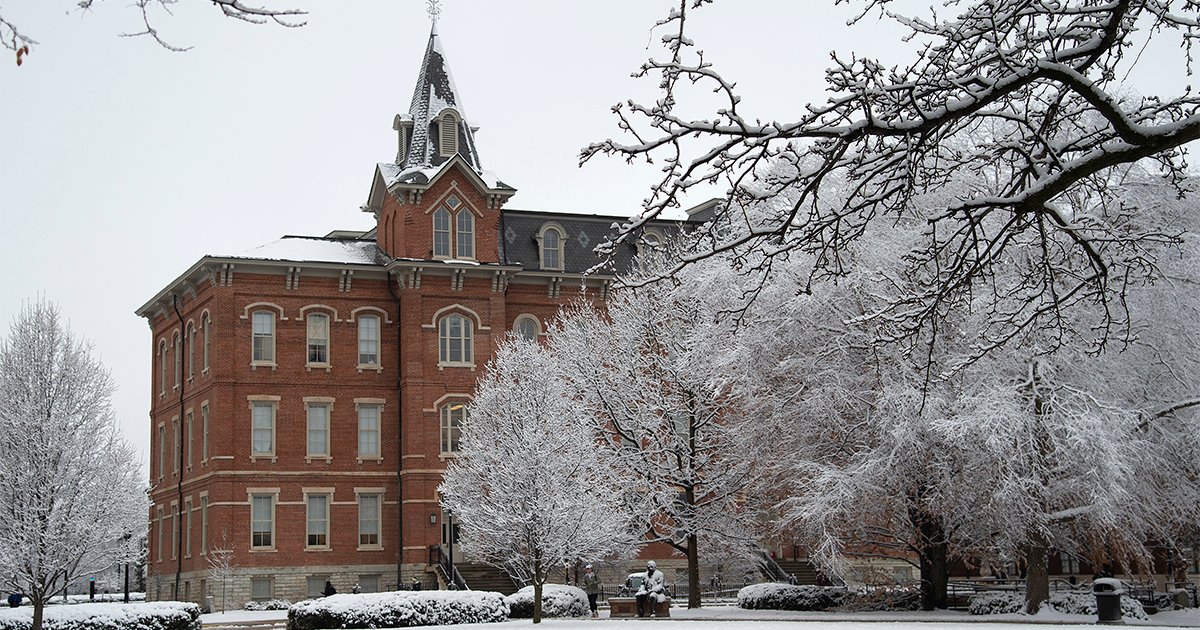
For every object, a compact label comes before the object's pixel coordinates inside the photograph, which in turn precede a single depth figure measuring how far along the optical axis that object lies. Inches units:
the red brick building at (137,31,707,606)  1859.0
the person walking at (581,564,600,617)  1443.2
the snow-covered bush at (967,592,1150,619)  1144.8
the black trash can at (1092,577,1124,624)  1061.8
